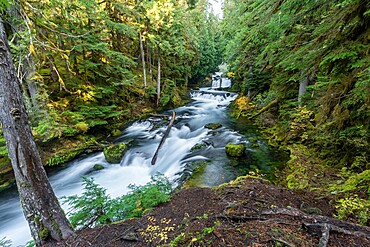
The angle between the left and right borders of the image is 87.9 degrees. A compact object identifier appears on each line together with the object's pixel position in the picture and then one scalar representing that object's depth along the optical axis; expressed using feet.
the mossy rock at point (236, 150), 23.95
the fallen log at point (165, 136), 26.12
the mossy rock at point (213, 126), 34.99
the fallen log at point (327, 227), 6.56
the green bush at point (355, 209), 8.41
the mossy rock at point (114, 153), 26.50
